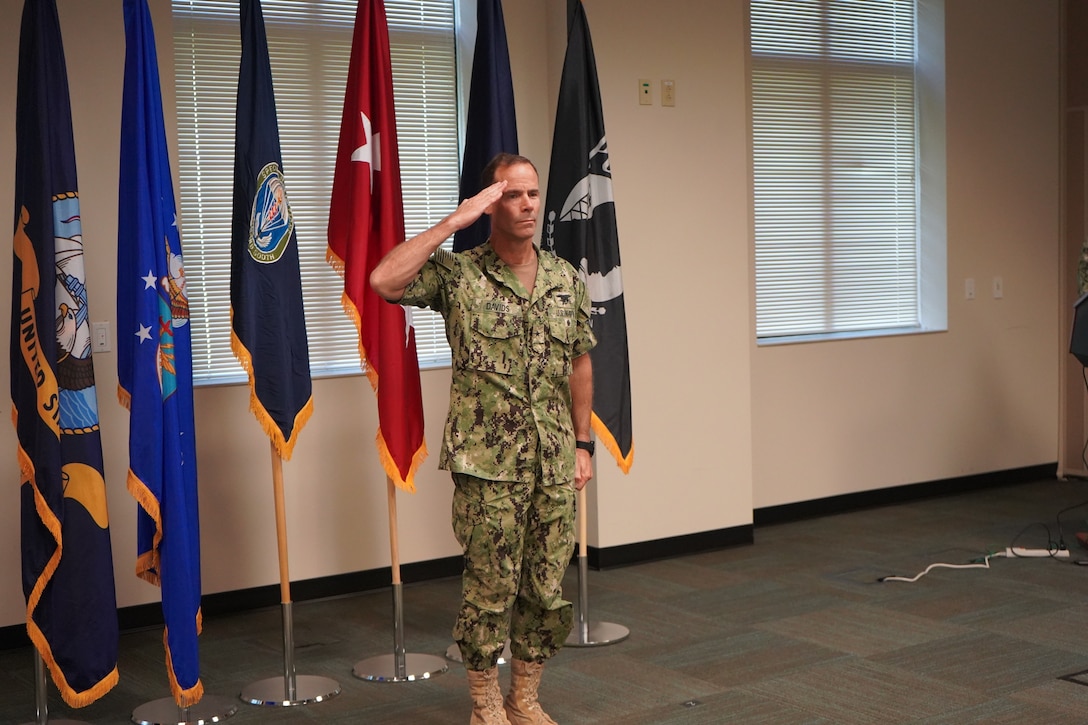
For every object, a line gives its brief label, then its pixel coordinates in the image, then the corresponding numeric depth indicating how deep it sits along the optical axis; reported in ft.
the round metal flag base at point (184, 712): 12.40
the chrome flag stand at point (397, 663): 13.66
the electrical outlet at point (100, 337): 15.39
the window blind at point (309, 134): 16.55
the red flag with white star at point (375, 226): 13.28
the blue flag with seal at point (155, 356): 12.02
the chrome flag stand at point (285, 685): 12.96
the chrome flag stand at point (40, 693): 12.07
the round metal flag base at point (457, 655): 14.25
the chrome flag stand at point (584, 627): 14.78
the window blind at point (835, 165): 22.25
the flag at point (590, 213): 14.57
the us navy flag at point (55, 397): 11.69
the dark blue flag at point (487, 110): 13.98
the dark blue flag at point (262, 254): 12.73
